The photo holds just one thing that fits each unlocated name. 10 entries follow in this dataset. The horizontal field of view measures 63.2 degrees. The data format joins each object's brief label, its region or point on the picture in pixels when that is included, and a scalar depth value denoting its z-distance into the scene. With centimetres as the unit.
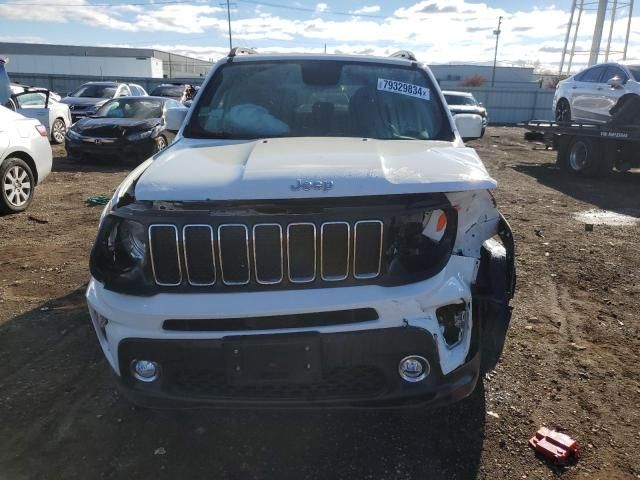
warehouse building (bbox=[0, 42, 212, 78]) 6244
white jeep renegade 218
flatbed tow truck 1016
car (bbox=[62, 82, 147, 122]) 1653
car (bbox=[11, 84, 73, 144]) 1325
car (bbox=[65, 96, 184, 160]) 1091
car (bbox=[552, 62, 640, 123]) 1030
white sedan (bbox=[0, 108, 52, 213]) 680
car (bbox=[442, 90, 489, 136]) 1952
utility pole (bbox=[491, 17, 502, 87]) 6188
